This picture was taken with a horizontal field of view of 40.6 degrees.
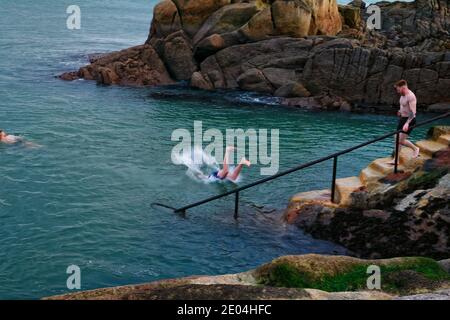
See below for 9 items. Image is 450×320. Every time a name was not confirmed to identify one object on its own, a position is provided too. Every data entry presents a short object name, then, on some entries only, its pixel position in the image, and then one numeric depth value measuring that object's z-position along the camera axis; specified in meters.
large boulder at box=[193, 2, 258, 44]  44.38
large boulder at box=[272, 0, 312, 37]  42.97
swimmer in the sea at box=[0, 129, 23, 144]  27.40
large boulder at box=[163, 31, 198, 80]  44.41
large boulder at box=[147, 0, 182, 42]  46.81
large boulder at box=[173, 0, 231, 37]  46.06
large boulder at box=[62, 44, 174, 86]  43.75
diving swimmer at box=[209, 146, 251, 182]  22.69
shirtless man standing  18.67
